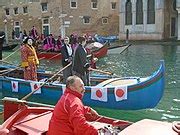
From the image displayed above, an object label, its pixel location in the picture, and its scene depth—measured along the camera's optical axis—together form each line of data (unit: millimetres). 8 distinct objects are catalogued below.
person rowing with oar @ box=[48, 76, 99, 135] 2283
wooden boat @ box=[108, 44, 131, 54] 11787
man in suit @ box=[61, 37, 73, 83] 5213
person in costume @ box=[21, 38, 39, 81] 5546
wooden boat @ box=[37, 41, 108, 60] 11084
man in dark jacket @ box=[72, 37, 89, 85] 4661
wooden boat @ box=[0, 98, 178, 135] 2538
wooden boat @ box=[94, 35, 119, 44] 19801
